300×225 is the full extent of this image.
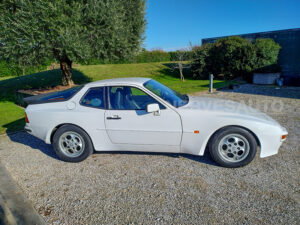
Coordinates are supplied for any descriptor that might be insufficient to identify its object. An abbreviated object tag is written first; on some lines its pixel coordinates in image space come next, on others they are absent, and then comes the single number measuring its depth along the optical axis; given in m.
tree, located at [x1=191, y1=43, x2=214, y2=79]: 19.20
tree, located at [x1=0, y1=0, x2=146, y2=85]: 8.10
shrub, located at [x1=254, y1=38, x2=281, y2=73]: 15.24
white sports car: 3.09
